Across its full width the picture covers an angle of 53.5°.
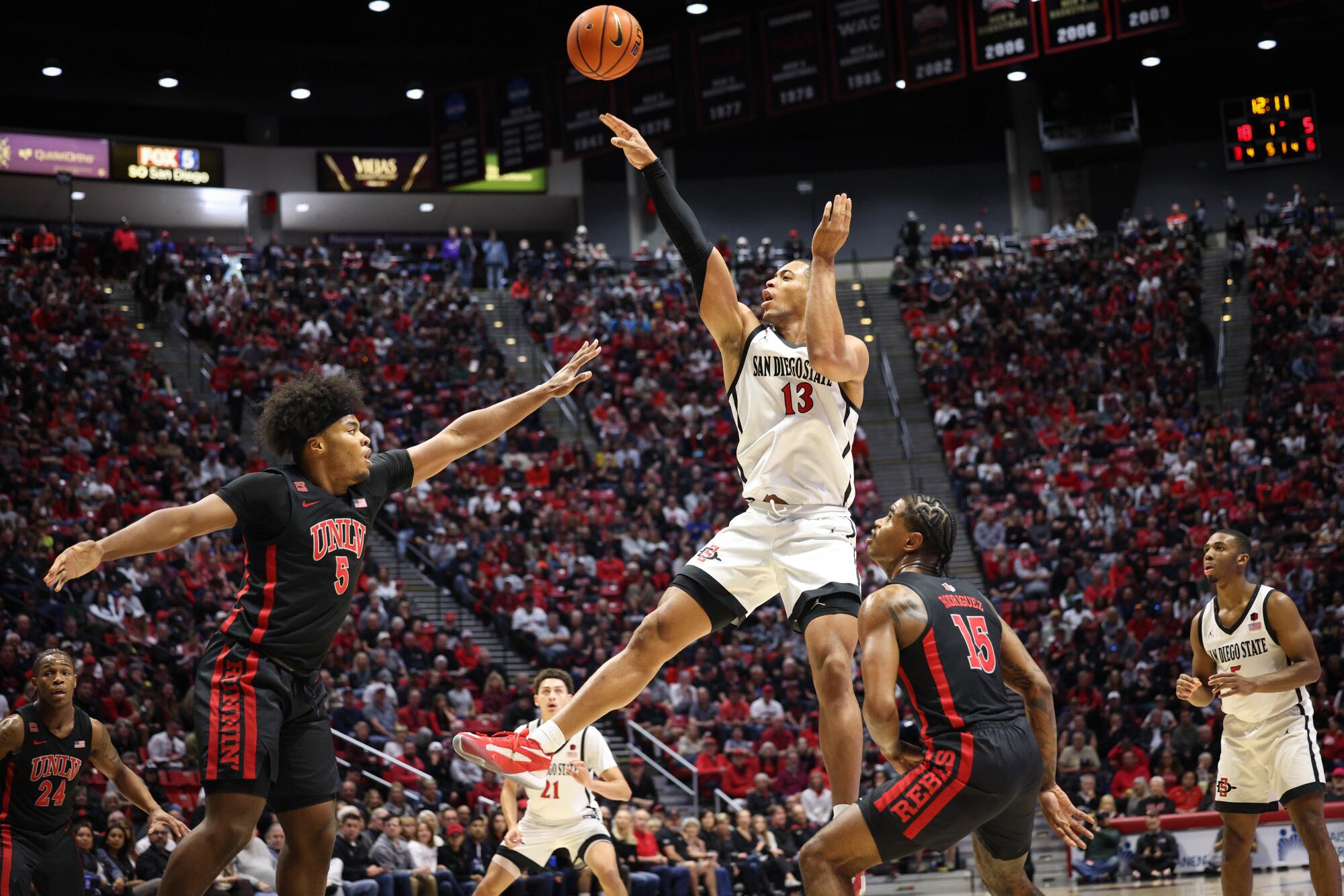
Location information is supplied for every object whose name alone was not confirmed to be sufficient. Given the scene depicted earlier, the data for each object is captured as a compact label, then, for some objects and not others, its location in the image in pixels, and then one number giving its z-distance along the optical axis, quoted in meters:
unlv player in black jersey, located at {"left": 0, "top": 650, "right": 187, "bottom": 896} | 7.09
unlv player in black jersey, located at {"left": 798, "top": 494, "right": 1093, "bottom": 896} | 4.70
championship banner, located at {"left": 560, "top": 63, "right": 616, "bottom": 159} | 23.67
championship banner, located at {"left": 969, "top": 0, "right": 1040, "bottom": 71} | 20.45
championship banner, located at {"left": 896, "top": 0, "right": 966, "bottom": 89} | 20.89
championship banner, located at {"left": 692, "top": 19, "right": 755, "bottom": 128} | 22.39
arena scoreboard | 25.25
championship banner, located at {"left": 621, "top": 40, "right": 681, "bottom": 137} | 22.86
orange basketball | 8.44
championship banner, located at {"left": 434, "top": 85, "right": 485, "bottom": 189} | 25.72
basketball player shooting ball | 5.43
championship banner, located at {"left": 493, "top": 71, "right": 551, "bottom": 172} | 24.92
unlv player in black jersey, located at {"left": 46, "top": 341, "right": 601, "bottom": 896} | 4.92
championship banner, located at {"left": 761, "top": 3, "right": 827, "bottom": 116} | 21.83
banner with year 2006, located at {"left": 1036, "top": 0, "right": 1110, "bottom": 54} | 19.83
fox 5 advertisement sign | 32.31
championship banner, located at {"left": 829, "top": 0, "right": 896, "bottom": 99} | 21.47
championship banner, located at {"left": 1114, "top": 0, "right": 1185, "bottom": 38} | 19.38
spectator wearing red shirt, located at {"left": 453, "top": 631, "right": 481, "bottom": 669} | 17.38
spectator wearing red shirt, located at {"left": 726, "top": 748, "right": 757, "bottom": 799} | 15.93
